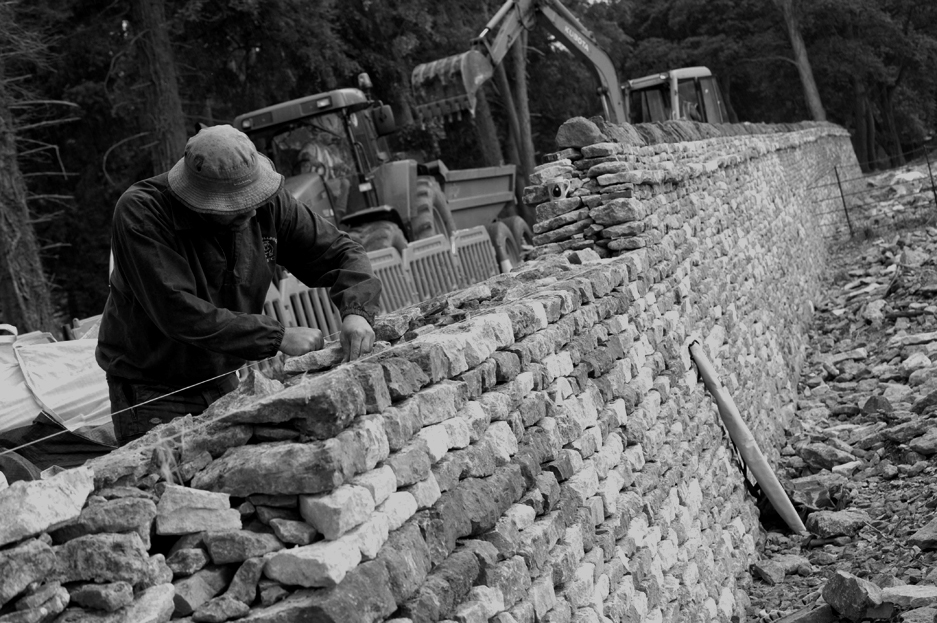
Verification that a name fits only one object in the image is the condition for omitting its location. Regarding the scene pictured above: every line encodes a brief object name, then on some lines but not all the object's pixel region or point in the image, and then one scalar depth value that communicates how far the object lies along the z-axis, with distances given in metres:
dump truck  11.93
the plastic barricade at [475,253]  11.30
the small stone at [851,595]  4.75
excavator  15.16
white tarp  5.38
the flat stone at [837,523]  6.19
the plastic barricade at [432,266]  10.23
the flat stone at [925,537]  5.52
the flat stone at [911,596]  4.68
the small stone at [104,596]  2.12
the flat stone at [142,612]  2.12
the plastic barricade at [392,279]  9.50
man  3.44
